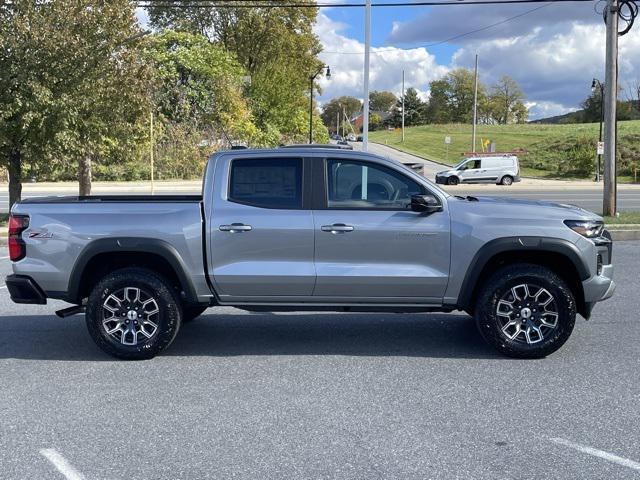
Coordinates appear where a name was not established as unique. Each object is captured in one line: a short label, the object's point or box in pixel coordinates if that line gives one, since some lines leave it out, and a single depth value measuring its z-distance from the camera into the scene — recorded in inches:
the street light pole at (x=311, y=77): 1703.1
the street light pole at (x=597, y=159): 1605.6
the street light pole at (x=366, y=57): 705.0
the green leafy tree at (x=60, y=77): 620.8
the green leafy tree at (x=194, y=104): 1631.4
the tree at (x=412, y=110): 5388.8
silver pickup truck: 222.5
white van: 1622.8
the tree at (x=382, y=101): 6840.6
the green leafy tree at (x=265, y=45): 1990.7
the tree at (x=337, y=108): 6269.7
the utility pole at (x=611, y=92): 636.1
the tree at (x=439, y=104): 5270.7
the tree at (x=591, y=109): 3878.7
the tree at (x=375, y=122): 5732.3
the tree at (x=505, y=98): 4891.7
